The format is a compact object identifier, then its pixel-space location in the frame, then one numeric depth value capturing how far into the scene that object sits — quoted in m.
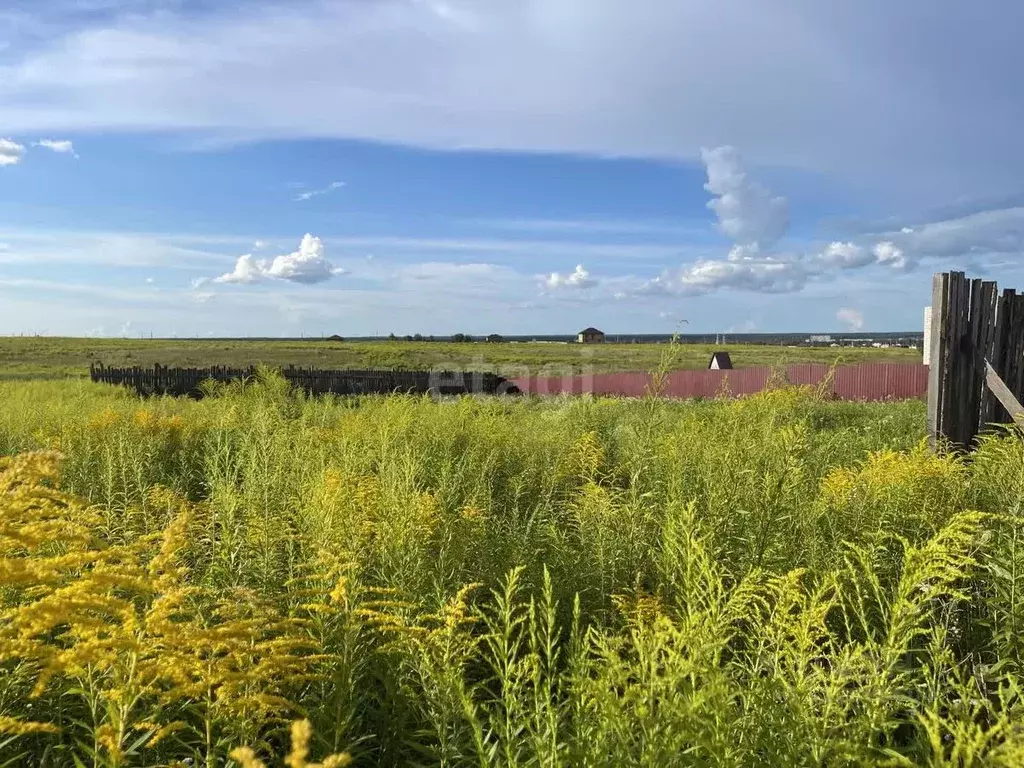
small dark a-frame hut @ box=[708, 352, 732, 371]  37.31
